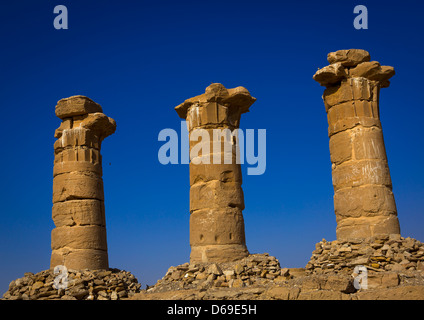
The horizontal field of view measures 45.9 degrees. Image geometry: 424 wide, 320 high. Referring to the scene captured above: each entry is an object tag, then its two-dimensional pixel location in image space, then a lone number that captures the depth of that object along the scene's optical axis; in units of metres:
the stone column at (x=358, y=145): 15.10
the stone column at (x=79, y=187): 17.22
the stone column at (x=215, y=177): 15.27
